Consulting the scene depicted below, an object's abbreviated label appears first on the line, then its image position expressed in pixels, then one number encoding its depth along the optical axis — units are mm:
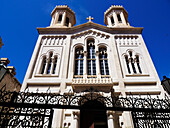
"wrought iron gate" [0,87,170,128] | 3963
